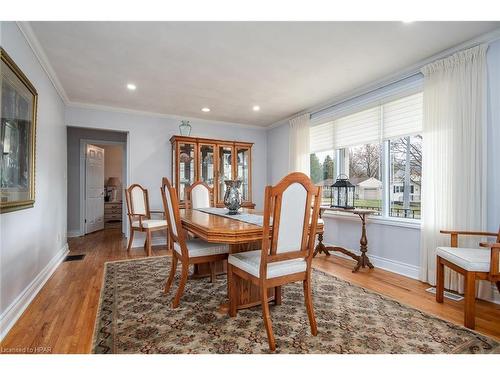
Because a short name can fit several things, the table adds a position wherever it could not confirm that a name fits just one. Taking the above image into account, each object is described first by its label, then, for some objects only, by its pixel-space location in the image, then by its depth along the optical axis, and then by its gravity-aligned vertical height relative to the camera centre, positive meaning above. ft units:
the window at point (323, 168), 13.87 +1.04
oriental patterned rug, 5.27 -3.21
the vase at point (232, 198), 9.24 -0.39
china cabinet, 14.99 +1.36
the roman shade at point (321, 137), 13.78 +2.72
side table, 10.46 -2.47
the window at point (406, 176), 10.29 +0.50
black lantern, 11.92 -0.25
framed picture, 5.84 +1.22
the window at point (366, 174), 11.51 +0.62
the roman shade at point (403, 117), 9.90 +2.81
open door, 18.78 -0.24
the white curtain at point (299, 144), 14.75 +2.50
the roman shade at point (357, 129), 11.46 +2.75
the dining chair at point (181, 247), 7.14 -1.73
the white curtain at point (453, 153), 7.84 +1.11
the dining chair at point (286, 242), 5.28 -1.18
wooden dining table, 5.72 -1.06
